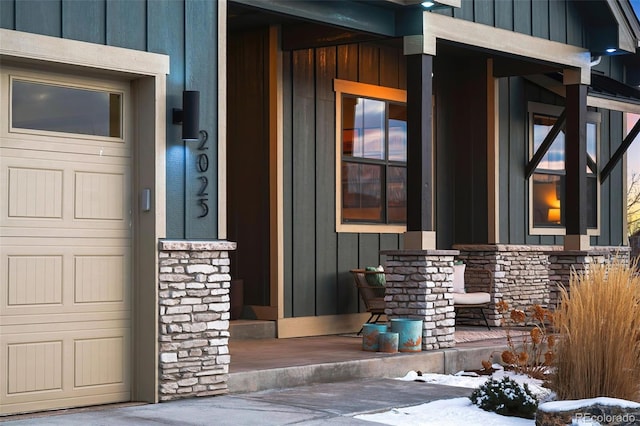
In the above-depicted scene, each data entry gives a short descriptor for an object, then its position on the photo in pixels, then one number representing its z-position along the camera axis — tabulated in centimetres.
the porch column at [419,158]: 1041
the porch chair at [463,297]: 1214
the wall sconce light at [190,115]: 782
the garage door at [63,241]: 711
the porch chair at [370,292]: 1158
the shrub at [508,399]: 723
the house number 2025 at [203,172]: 806
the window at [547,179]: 1457
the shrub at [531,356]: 803
